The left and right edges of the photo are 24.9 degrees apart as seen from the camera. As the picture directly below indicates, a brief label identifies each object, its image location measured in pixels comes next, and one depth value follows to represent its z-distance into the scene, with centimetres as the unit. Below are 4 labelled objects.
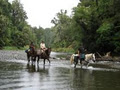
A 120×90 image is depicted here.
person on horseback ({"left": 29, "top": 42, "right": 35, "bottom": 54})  3038
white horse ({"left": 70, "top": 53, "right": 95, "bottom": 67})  2761
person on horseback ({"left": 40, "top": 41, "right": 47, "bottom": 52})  2900
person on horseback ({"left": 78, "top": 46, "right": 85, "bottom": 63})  2692
